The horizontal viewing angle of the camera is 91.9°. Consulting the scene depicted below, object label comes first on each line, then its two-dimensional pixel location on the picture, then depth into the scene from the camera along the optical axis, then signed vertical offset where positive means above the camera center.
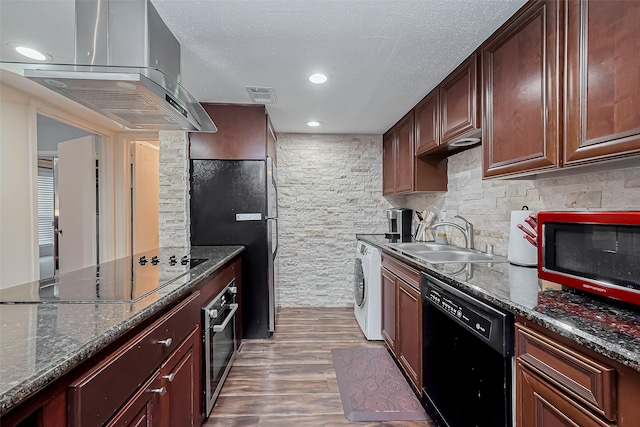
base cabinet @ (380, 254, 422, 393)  1.96 -0.75
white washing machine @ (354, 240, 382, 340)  2.89 -0.77
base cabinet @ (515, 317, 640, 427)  0.75 -0.48
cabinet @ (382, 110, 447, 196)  2.98 +0.46
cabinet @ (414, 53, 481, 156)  1.90 +0.72
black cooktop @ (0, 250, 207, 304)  1.14 -0.31
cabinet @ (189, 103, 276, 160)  2.88 +0.71
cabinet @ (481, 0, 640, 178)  1.02 +0.51
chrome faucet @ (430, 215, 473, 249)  2.46 -0.16
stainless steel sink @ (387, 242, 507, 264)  2.14 -0.32
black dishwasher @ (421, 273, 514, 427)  1.15 -0.67
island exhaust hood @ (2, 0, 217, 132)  1.23 +0.67
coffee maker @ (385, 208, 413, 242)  3.59 -0.13
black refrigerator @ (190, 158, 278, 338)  2.89 +0.03
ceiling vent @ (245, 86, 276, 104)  2.48 +1.00
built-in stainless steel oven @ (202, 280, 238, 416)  1.73 -0.83
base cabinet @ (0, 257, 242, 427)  0.70 -0.50
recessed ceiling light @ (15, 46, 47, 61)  1.84 +0.99
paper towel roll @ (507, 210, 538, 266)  1.67 -0.18
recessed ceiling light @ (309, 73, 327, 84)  2.22 +0.99
